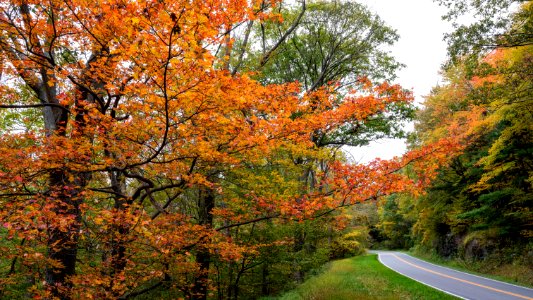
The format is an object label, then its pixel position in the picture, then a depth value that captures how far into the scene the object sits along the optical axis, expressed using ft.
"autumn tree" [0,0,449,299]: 12.03
